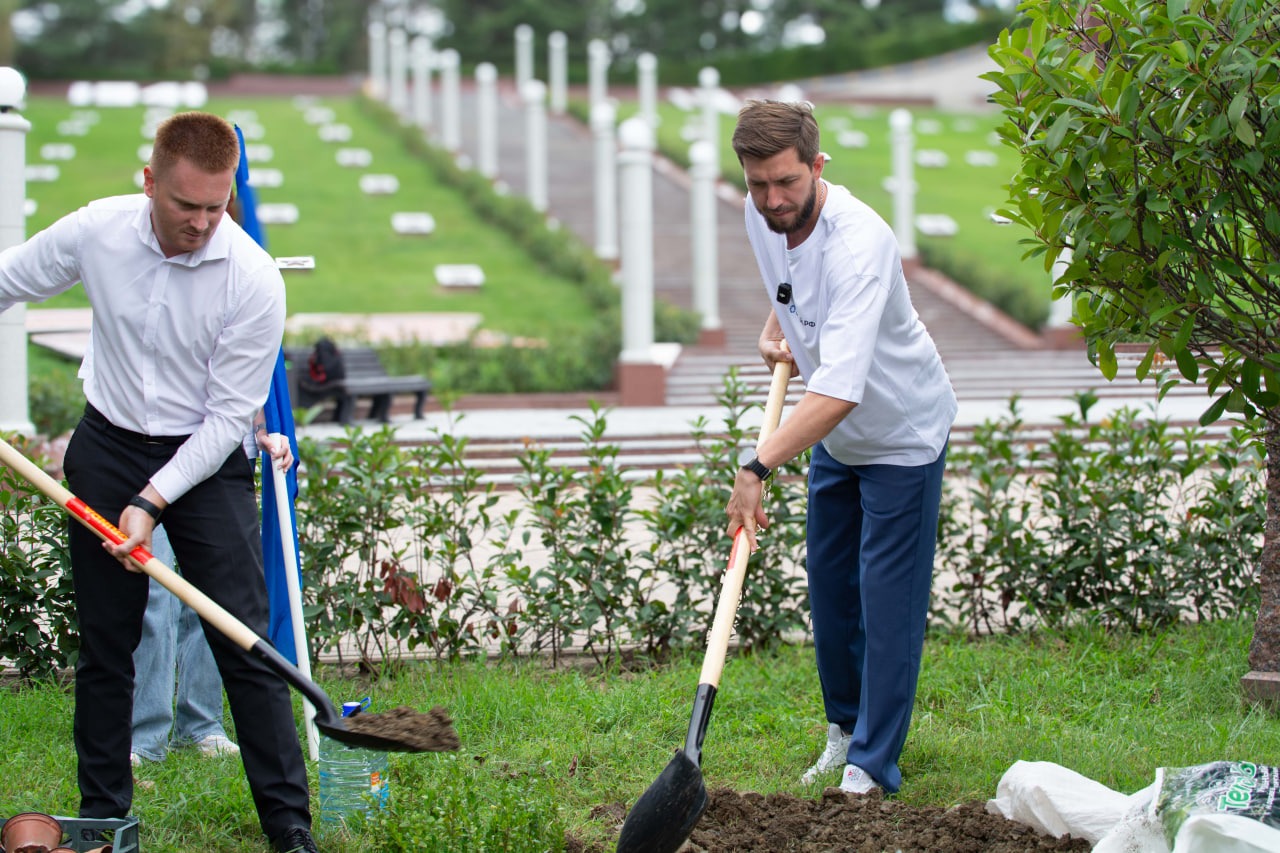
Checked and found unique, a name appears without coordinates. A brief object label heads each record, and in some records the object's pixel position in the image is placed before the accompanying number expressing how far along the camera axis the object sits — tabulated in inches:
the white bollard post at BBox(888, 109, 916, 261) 732.7
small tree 137.3
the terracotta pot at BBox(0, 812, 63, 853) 111.7
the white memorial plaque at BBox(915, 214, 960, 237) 995.9
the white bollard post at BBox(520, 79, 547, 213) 869.2
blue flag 146.8
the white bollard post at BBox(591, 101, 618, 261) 753.0
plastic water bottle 131.0
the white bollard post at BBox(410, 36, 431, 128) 1280.8
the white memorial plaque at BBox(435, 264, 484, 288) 804.0
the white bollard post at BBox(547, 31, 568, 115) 1343.5
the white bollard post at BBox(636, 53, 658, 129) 1099.3
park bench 459.2
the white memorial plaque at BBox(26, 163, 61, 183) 1032.8
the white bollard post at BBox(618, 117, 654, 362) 523.8
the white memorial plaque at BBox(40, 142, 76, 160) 1151.6
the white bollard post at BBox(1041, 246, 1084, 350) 662.5
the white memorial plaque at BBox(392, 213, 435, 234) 962.7
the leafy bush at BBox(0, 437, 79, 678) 170.1
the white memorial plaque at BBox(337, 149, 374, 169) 1203.9
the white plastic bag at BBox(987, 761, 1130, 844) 120.6
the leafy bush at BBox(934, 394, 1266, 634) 196.1
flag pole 142.7
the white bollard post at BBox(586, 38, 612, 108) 1190.3
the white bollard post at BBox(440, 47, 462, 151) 1140.5
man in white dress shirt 119.3
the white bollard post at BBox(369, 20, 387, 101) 1512.2
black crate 116.2
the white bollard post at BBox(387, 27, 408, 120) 1427.2
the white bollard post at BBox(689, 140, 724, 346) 639.1
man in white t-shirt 126.1
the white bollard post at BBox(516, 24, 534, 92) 1272.1
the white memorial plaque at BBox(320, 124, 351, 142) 1325.0
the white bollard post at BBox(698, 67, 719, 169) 918.6
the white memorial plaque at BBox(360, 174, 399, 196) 1091.3
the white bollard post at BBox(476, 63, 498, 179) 1028.5
